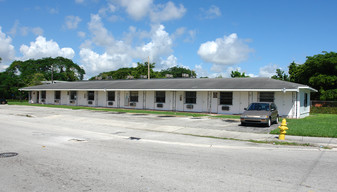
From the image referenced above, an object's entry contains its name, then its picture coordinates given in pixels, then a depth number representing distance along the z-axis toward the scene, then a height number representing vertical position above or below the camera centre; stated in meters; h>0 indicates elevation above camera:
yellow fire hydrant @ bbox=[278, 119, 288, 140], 10.96 -1.19
